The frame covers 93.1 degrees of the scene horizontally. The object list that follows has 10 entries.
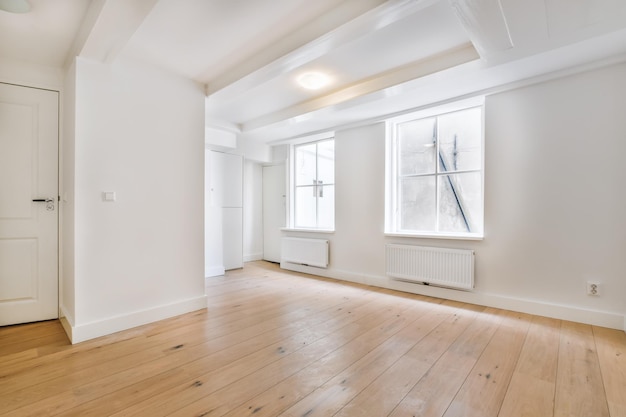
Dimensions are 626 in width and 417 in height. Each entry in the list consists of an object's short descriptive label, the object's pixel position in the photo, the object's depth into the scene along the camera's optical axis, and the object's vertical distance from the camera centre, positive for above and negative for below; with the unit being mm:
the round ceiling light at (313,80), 3181 +1413
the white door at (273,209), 6211 -55
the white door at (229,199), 5234 +126
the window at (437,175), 3697 +432
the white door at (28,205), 2785 +1
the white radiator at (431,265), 3518 -740
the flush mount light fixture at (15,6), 1943 +1331
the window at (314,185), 5305 +402
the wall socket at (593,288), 2791 -753
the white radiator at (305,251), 5020 -797
